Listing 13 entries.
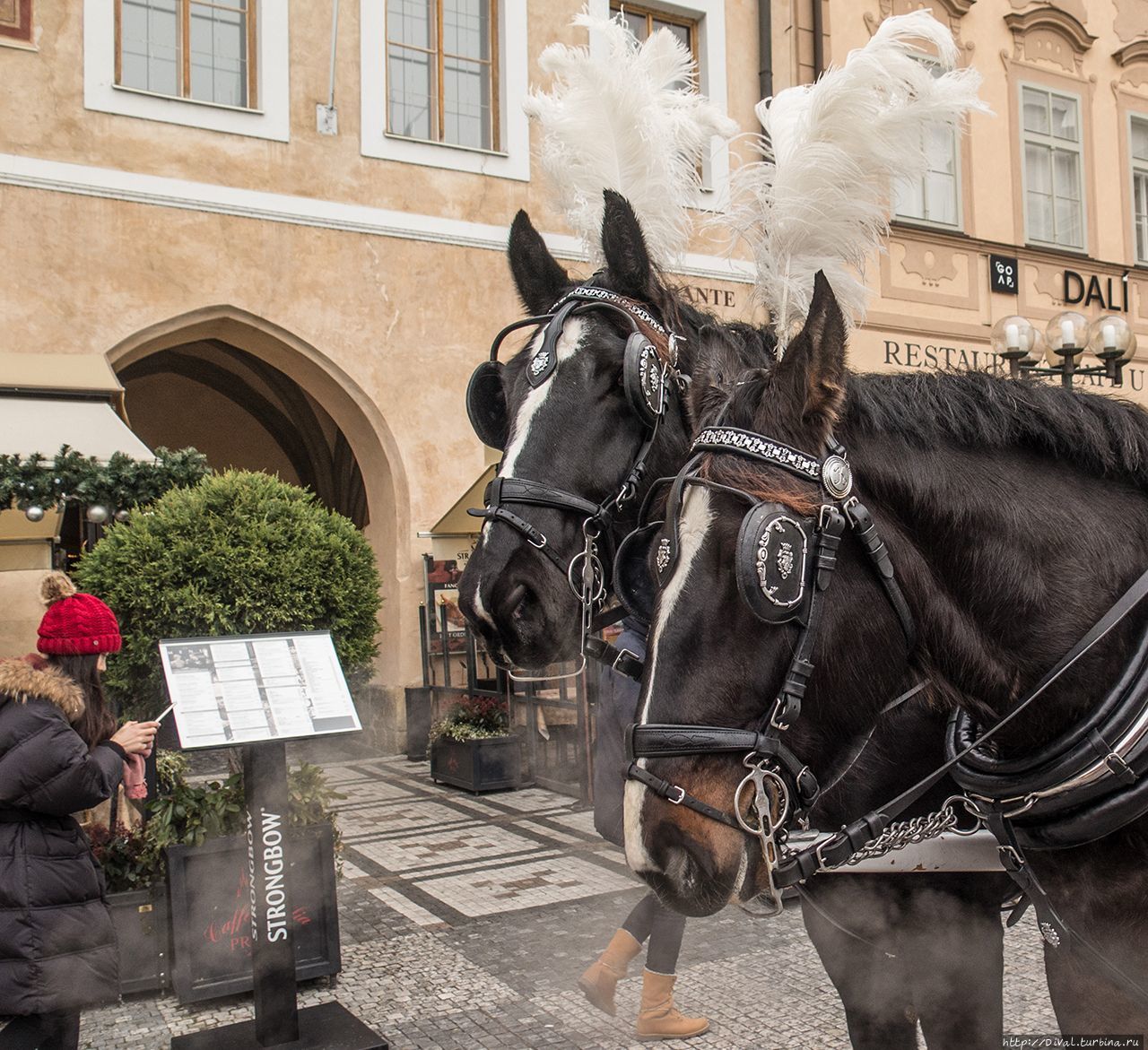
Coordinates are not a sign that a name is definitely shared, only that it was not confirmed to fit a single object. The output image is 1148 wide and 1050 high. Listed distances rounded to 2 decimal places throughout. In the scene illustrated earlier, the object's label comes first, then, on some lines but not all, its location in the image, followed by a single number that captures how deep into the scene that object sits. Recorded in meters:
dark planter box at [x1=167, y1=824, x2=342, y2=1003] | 4.28
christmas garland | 6.29
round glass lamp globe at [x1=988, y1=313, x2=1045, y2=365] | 8.21
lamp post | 8.05
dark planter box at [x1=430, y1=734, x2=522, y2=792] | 8.51
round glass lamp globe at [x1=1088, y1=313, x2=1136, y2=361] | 8.26
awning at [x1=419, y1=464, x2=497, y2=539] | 9.38
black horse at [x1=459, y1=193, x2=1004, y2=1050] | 2.08
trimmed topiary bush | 4.62
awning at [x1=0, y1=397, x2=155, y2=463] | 7.17
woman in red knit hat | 3.24
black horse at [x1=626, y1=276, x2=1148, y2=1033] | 1.50
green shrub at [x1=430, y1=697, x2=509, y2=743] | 8.75
